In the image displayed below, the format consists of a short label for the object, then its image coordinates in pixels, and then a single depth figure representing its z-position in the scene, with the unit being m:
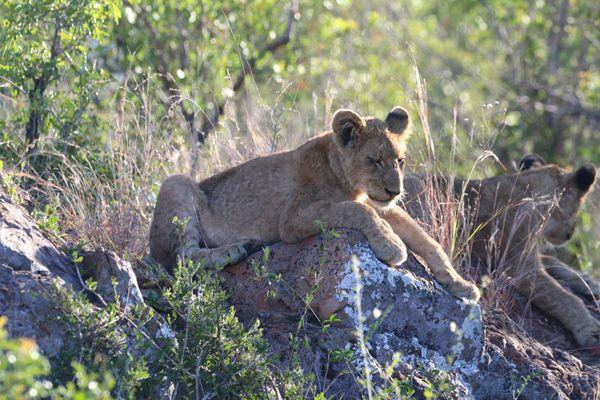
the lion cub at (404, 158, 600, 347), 15.85
